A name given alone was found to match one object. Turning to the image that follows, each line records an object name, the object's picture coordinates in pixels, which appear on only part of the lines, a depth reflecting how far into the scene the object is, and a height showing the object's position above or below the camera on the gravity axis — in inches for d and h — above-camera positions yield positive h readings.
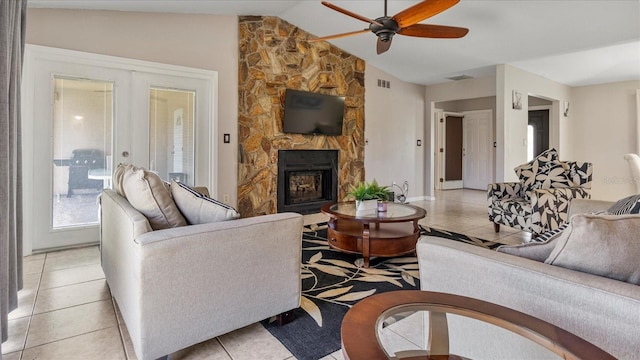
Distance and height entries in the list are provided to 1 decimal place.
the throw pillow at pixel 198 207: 66.6 -6.4
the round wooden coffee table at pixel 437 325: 26.2 -13.3
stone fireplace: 179.9 +42.2
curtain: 53.3 +4.4
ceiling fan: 105.1 +54.4
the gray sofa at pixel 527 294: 33.0 -13.7
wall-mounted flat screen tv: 194.2 +38.4
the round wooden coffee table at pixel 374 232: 110.1 -20.1
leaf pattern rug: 67.3 -31.3
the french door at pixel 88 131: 126.0 +19.2
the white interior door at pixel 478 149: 336.2 +28.0
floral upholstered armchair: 134.5 -7.5
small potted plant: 123.6 -7.3
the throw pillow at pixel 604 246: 37.2 -8.0
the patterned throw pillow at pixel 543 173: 149.1 +1.5
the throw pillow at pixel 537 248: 44.6 -10.0
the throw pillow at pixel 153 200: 65.1 -4.9
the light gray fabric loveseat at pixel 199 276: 54.8 -18.3
